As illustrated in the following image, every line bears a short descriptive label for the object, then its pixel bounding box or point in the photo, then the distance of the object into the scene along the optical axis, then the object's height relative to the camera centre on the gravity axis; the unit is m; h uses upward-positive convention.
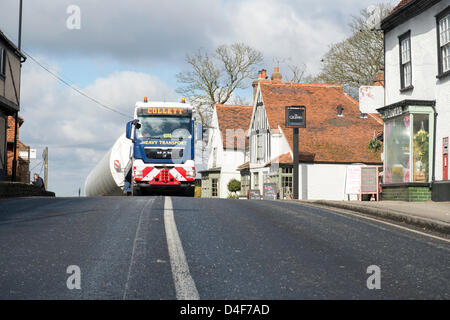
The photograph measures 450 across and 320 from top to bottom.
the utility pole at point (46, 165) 48.97 +2.17
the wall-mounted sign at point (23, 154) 45.09 +2.88
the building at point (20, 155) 39.41 +2.71
